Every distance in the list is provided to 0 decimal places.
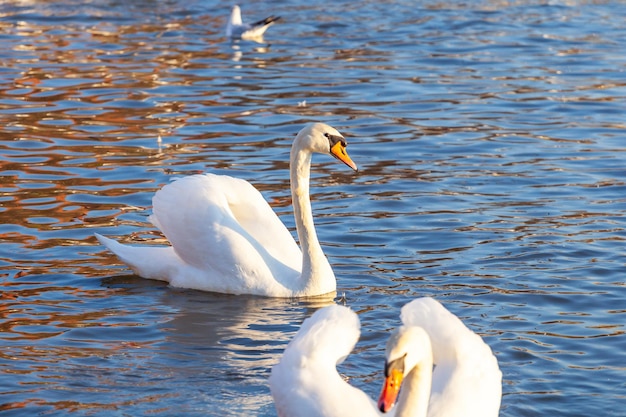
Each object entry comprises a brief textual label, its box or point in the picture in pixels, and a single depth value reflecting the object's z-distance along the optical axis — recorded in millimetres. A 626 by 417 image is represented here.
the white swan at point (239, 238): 17703
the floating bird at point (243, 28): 40837
